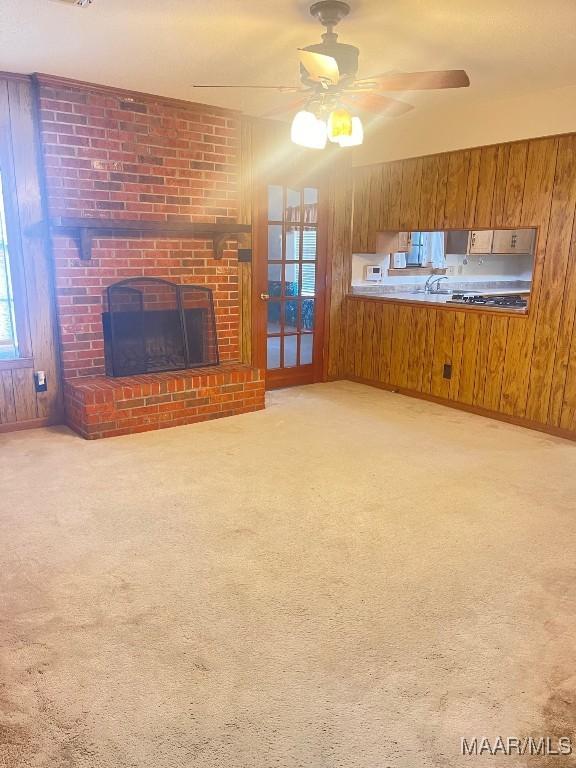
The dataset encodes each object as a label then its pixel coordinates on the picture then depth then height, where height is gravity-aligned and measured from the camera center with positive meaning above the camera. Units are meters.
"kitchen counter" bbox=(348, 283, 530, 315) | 4.60 -0.46
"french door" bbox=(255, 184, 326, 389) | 5.21 -0.36
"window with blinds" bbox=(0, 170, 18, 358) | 3.96 -0.42
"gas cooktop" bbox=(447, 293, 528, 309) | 4.75 -0.44
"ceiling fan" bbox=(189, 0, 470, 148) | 2.53 +0.76
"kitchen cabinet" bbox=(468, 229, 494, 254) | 6.84 +0.10
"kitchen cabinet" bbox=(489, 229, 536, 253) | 6.97 +0.11
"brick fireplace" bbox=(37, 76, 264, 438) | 3.97 +0.23
